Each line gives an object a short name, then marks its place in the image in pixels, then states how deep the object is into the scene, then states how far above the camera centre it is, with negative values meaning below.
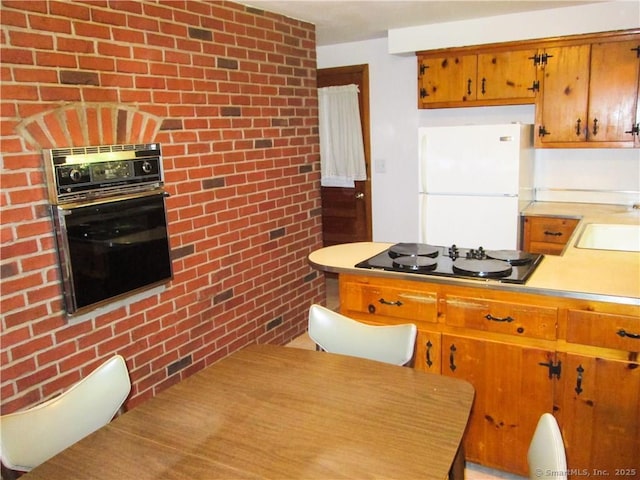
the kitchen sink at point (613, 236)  3.16 -0.61
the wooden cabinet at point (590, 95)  3.54 +0.27
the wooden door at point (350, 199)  4.77 -0.51
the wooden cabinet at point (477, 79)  3.81 +0.45
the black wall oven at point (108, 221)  2.17 -0.29
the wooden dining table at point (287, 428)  1.24 -0.73
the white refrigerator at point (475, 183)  3.64 -0.31
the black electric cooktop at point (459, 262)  2.15 -0.53
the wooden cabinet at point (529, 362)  1.95 -0.88
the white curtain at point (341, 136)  4.86 +0.09
